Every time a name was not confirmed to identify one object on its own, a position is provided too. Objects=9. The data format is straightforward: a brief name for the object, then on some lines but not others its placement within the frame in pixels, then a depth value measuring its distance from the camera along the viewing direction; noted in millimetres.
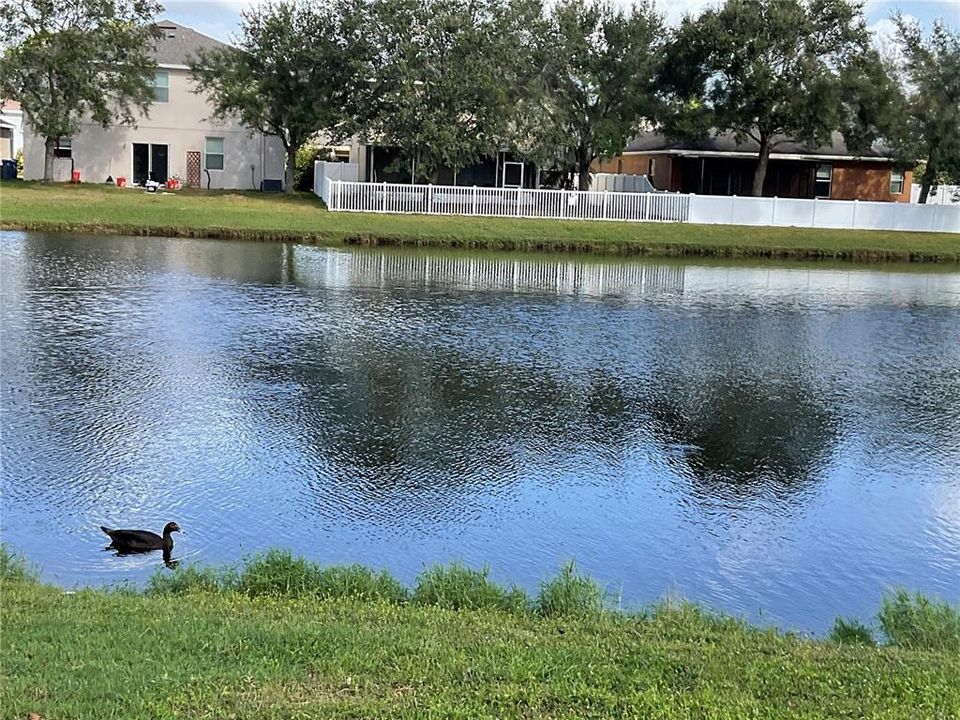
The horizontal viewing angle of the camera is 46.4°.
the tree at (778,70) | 37312
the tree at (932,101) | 39062
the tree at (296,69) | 39375
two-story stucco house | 44312
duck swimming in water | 7898
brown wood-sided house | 45531
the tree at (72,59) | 39375
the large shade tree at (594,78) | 39188
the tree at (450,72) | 37500
